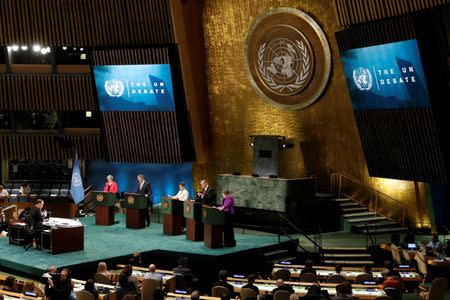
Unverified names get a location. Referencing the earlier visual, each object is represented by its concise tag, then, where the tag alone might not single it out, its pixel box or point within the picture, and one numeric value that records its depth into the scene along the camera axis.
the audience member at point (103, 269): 12.59
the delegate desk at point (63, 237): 15.26
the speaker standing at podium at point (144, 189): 18.58
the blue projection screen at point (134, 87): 20.08
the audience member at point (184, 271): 12.98
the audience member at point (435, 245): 14.76
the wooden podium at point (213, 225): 15.68
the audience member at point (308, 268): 12.91
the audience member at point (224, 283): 11.89
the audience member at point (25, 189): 21.64
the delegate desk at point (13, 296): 10.95
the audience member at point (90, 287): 10.93
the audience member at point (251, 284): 11.43
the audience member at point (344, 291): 10.42
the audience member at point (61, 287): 10.98
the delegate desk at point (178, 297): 11.14
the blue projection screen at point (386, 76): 15.59
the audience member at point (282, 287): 11.11
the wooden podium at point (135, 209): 18.23
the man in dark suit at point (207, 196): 16.48
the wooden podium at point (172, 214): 17.42
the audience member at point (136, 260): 13.93
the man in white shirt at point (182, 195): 17.66
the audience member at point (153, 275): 11.97
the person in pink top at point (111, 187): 18.81
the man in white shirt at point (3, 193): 19.90
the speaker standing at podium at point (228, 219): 15.71
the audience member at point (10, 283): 12.11
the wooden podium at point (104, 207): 18.50
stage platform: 14.57
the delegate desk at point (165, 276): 12.45
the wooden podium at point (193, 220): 16.47
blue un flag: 18.36
